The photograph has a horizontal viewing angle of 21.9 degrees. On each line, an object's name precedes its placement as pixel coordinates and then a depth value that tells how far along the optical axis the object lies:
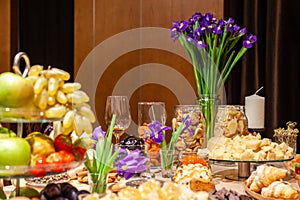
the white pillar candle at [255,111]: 3.91
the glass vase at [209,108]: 3.61
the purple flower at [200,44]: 3.58
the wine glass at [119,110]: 3.22
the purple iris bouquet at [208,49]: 3.61
